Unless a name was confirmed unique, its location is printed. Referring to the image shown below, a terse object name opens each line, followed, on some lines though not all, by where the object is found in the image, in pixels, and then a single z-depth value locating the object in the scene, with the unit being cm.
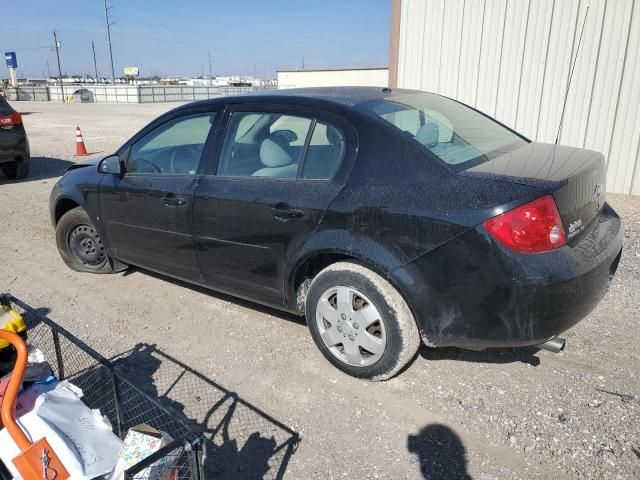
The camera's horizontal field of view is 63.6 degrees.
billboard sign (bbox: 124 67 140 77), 8881
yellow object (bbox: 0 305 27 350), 247
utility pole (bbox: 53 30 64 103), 4788
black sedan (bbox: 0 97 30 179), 905
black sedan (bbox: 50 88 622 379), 245
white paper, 183
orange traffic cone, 1270
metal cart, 176
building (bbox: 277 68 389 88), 3012
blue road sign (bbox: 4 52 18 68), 5468
